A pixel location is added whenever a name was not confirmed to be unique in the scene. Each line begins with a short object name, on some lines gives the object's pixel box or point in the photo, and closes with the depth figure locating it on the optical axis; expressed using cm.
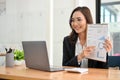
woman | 206
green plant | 218
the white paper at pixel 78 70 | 149
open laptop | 157
